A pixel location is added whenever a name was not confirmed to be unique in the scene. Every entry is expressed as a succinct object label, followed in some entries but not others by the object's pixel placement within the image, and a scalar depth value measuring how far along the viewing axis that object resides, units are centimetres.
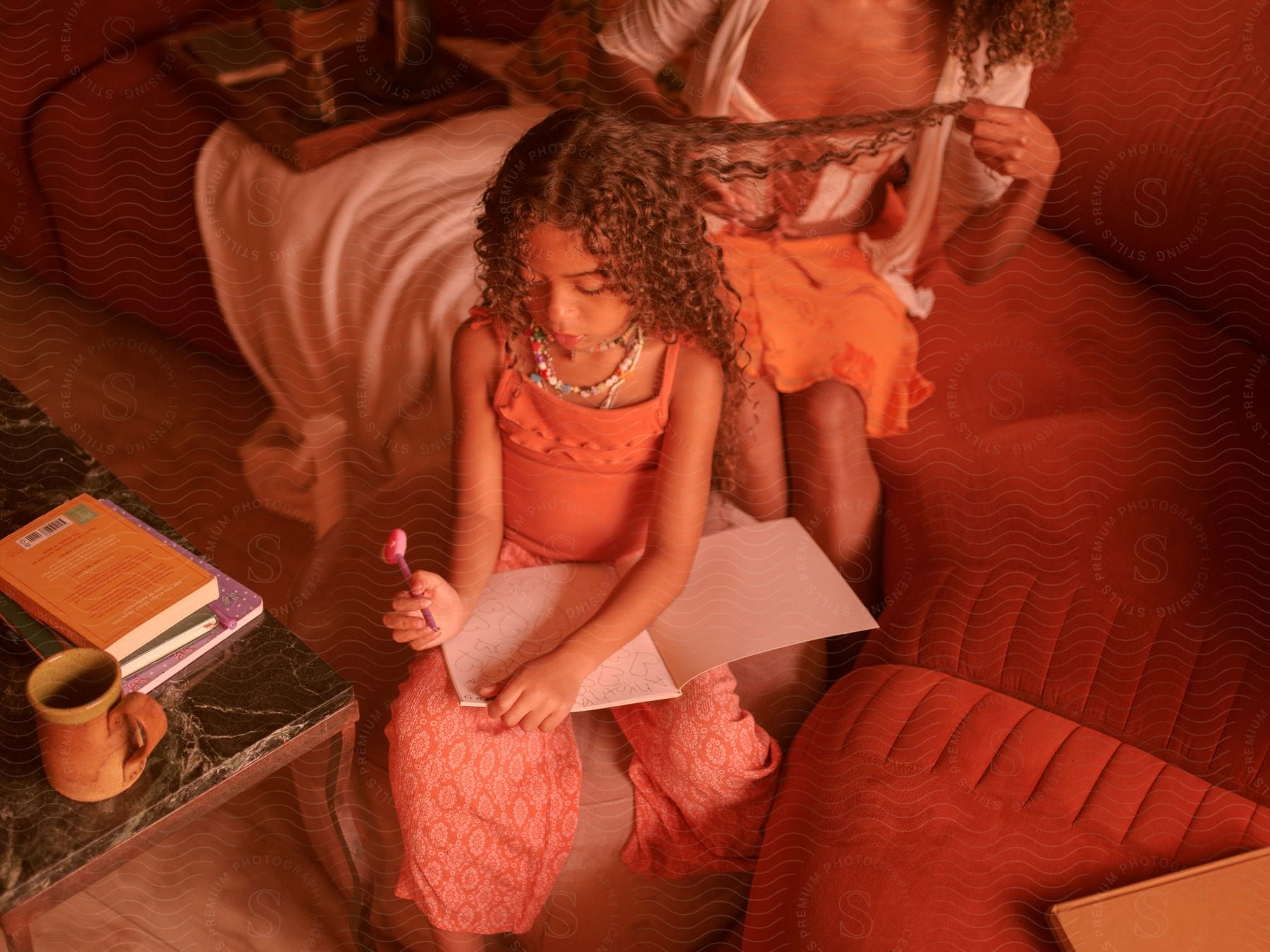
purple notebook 91
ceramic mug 77
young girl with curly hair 93
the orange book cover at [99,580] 90
